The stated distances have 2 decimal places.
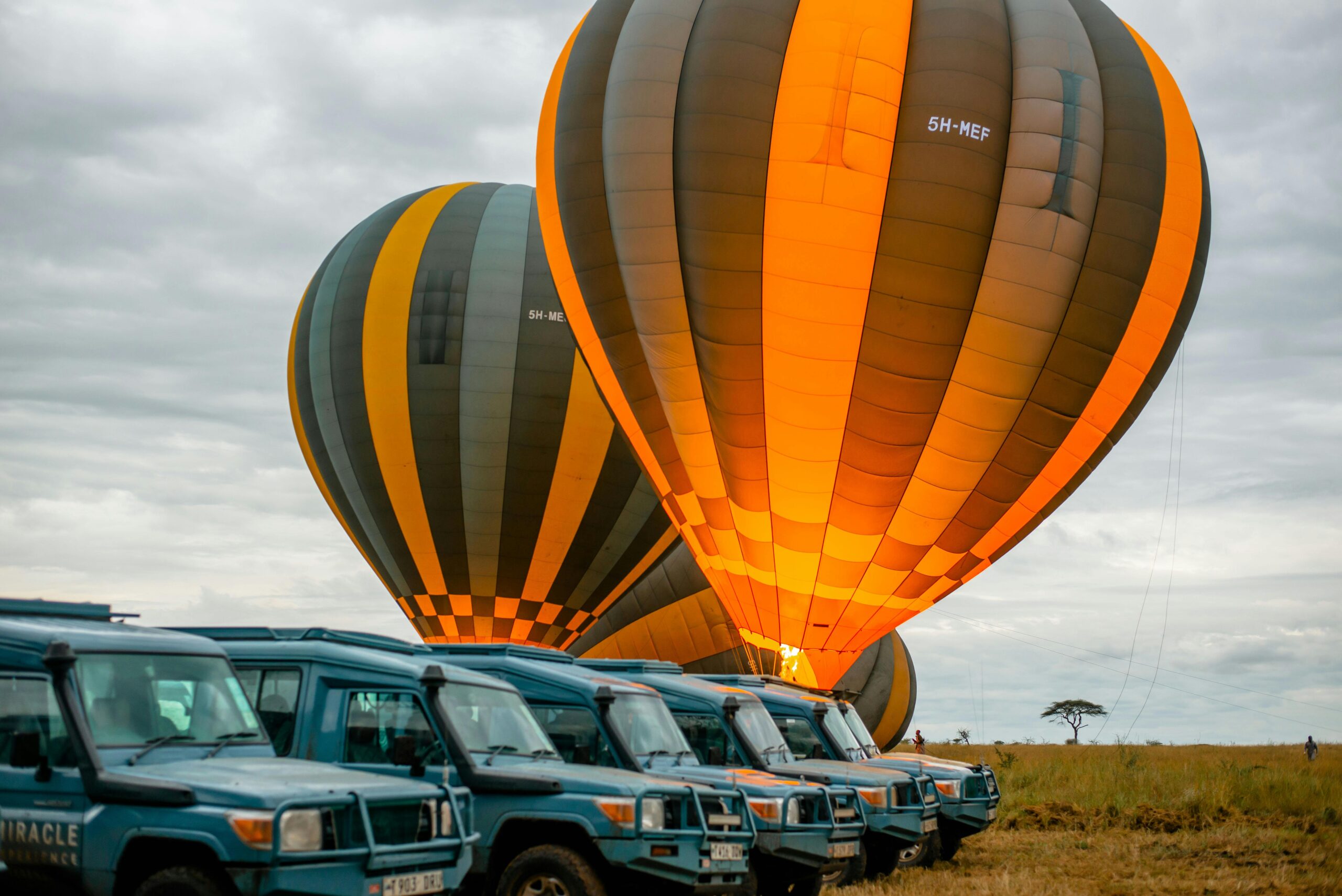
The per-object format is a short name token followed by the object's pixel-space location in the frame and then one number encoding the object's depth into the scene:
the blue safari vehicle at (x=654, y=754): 10.96
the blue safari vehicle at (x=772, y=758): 12.84
